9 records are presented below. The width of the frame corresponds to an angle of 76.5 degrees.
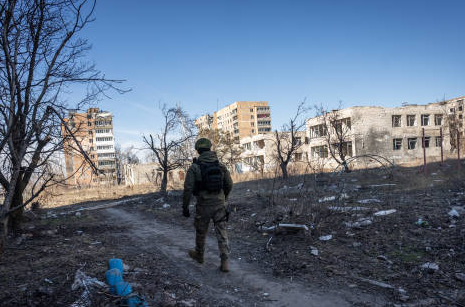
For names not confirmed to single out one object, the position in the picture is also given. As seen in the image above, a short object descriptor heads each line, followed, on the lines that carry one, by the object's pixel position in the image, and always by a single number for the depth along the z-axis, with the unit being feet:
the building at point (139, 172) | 152.25
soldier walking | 13.88
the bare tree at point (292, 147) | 55.94
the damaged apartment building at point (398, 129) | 109.09
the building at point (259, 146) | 146.00
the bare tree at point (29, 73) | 11.68
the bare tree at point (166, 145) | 54.13
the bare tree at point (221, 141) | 107.24
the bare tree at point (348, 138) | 110.24
